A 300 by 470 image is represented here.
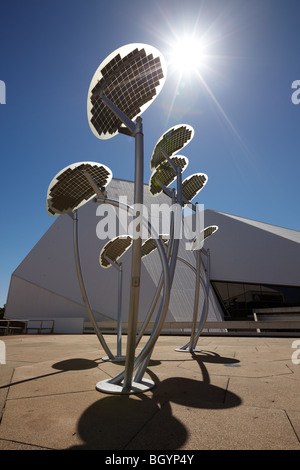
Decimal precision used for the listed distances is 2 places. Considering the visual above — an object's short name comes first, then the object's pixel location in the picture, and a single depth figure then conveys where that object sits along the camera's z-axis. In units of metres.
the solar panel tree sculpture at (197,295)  6.75
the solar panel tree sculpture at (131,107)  3.29
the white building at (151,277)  16.44
